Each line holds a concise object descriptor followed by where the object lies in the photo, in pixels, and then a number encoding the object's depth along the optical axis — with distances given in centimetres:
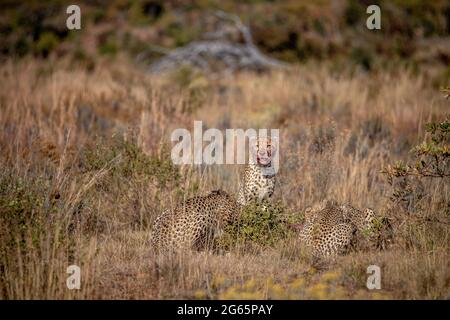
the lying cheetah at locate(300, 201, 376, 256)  1316
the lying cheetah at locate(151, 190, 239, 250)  1305
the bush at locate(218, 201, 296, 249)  1377
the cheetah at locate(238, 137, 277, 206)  1559
